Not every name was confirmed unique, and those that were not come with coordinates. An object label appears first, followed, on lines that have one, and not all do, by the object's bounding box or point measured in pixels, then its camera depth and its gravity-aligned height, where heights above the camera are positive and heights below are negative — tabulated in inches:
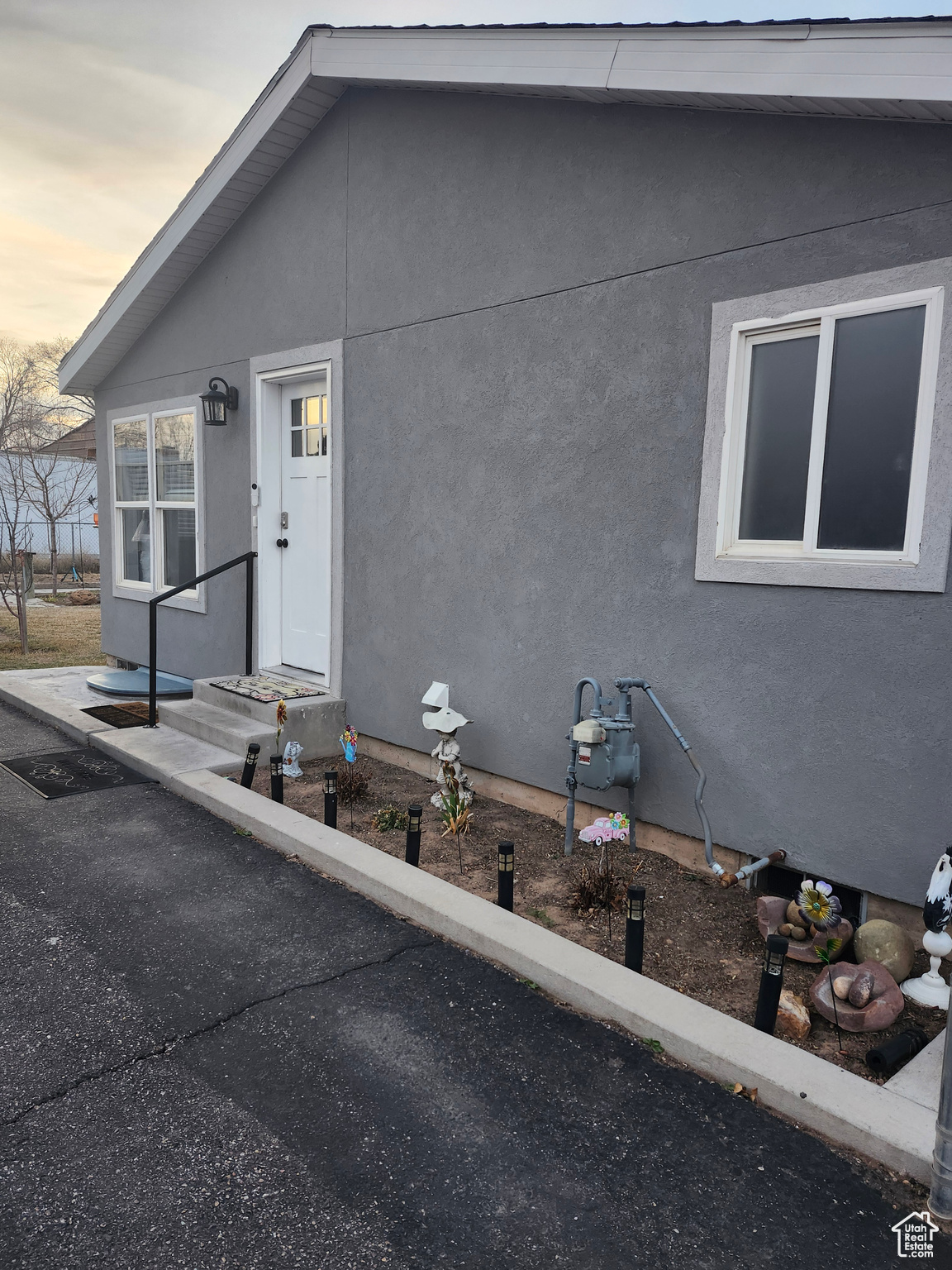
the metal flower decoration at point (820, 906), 127.3 -62.1
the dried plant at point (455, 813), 181.9 -69.7
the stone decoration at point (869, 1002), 110.5 -67.7
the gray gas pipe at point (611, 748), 156.6 -46.5
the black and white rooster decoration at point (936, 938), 107.5 -58.0
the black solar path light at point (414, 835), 152.9 -63.8
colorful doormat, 249.3 -59.9
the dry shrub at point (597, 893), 145.8 -69.6
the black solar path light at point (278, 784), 192.9 -67.5
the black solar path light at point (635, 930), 118.4 -62.6
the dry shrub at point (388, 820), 186.1 -73.4
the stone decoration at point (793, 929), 128.5 -68.1
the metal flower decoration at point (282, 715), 225.5 -60.3
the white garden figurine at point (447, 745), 198.2 -59.6
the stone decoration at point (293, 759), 211.8 -69.8
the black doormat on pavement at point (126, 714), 271.1 -75.8
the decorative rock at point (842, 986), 114.7 -67.0
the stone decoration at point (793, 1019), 110.2 -69.4
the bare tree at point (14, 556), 414.6 -41.7
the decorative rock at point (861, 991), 113.1 -66.8
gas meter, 156.6 -47.2
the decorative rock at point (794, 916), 132.4 -66.0
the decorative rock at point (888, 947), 121.5 -65.7
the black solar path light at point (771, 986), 102.9 -61.9
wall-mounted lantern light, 277.1 +33.8
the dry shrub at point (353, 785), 203.6 -71.6
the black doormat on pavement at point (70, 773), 215.2 -77.6
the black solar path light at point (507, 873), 136.6 -63.2
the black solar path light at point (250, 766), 198.5 -65.8
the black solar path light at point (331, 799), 172.6 -63.3
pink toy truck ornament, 144.8 -57.9
